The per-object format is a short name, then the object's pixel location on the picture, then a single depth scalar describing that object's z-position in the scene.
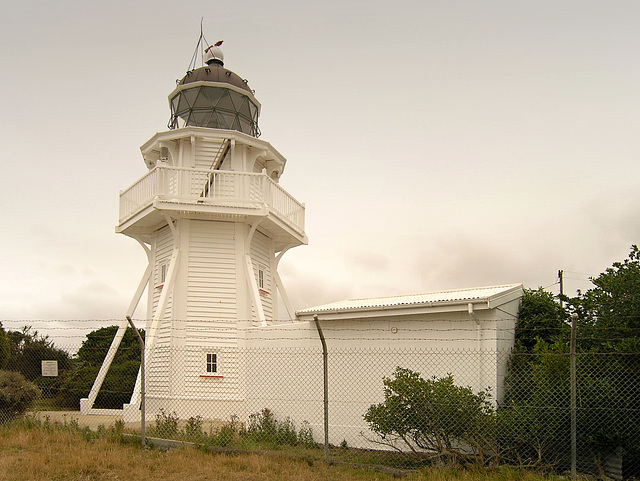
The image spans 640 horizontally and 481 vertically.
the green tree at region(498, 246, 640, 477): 8.38
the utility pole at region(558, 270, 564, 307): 30.78
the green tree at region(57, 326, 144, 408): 17.00
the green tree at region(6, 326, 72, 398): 17.55
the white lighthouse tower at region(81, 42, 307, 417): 15.75
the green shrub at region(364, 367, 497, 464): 8.58
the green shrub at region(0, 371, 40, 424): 11.85
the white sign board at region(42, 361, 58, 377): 11.38
